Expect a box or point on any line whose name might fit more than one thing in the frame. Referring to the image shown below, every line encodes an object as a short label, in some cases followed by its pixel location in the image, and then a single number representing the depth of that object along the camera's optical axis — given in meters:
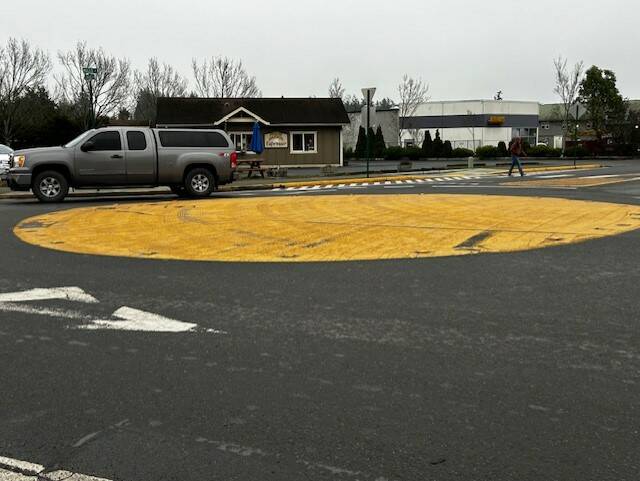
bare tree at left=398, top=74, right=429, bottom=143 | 71.38
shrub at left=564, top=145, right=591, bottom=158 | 48.55
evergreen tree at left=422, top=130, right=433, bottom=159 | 52.91
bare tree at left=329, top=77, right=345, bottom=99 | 76.00
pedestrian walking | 26.64
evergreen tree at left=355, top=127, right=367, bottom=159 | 56.50
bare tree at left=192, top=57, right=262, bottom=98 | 62.97
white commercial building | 83.06
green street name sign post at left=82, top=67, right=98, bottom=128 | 29.49
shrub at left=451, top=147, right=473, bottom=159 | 53.72
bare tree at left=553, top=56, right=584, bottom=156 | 55.69
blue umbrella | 31.41
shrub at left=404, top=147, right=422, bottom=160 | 52.28
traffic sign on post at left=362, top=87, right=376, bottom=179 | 24.00
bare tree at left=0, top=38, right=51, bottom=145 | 43.00
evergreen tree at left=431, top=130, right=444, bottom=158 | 53.25
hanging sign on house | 41.84
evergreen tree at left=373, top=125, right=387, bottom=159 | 55.08
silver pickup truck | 16.58
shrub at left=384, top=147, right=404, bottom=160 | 53.25
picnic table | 27.48
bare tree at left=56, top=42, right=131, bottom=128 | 49.59
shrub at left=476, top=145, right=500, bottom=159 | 51.95
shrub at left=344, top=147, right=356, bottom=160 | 59.00
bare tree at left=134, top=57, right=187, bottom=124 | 61.75
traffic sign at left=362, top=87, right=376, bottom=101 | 24.02
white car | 25.68
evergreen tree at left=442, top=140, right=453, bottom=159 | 53.59
